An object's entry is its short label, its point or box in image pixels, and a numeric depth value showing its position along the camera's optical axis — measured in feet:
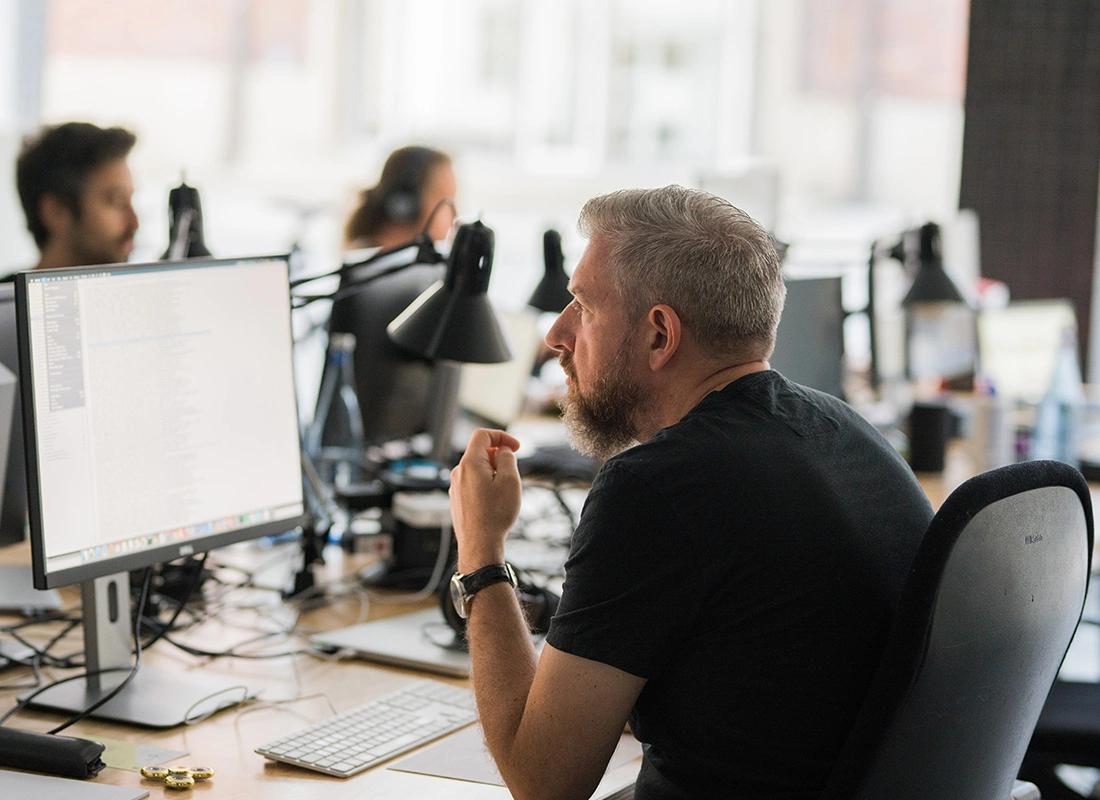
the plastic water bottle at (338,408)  9.26
